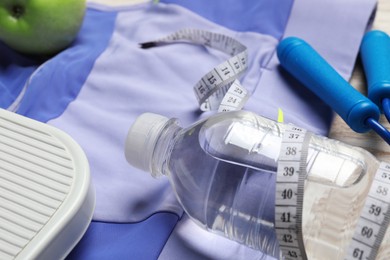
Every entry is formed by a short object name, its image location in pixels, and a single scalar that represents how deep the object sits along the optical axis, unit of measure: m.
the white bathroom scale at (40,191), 0.45
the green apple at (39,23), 0.56
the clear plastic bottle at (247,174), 0.47
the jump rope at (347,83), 0.50
